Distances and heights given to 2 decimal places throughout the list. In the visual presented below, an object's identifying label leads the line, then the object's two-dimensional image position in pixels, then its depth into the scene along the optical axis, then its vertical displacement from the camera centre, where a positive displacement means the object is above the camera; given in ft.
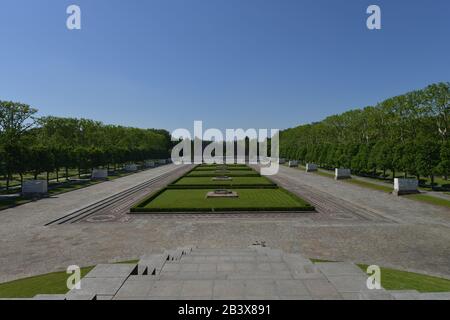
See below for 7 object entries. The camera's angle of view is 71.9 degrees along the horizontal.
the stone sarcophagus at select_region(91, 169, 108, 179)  189.26 -13.69
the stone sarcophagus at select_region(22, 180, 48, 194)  126.52 -14.52
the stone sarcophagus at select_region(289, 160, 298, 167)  304.09 -11.46
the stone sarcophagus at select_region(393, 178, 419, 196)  127.95 -14.10
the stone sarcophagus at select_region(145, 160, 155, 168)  305.32 -12.21
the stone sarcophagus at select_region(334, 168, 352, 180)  185.78 -13.21
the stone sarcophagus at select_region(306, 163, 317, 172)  242.37 -11.86
